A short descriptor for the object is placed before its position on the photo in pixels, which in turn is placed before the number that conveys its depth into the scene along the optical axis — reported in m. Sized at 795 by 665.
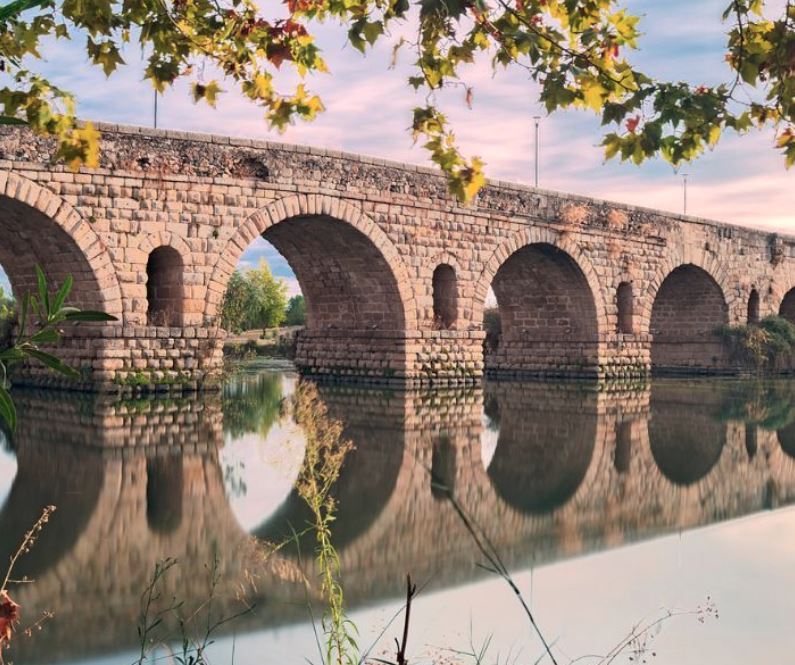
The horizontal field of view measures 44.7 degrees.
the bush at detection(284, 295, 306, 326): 66.25
